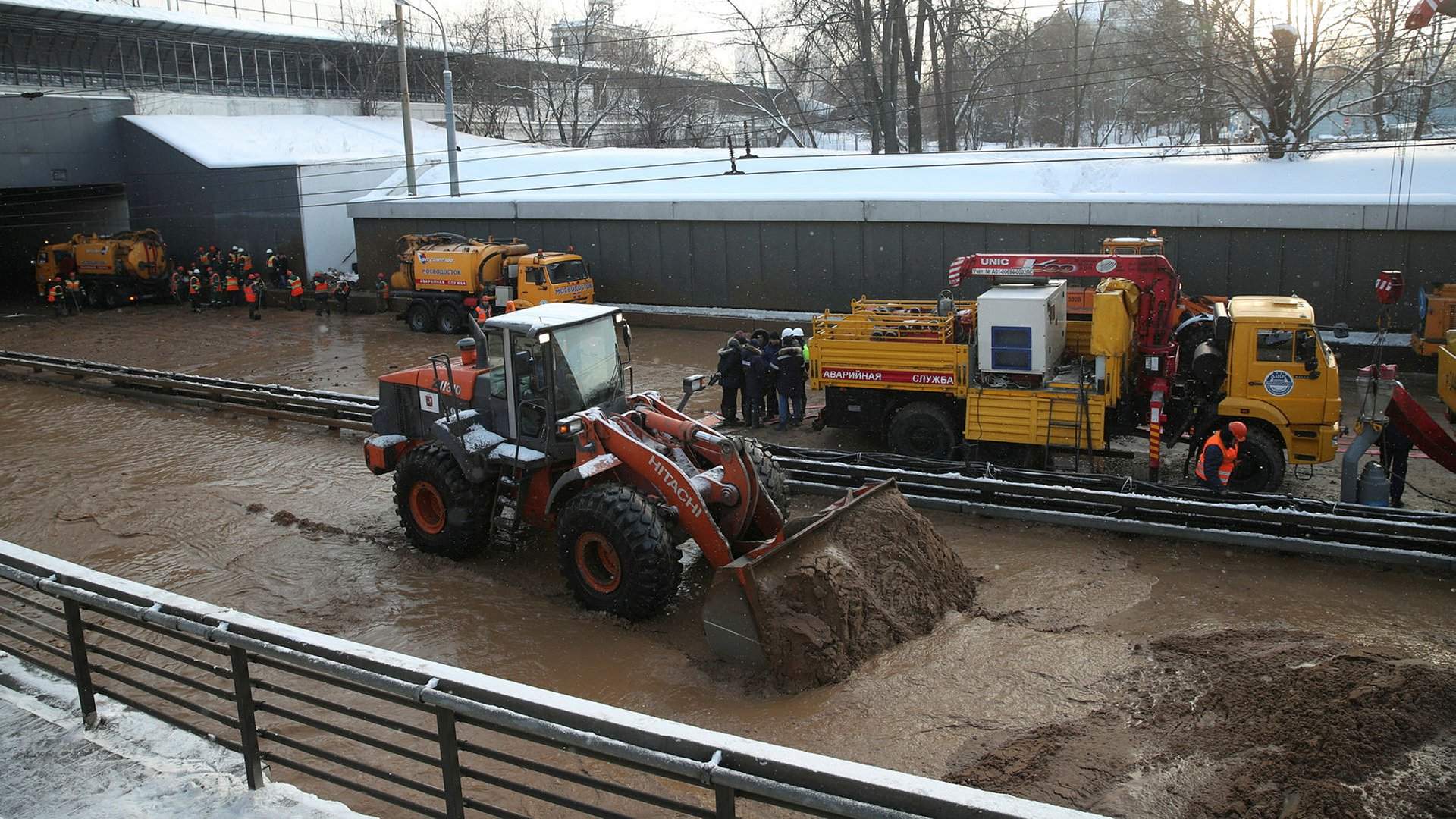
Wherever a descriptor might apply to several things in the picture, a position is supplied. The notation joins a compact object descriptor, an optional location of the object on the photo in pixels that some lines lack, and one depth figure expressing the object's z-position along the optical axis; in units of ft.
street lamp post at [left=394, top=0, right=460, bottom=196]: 89.51
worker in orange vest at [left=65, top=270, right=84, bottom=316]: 96.99
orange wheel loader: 25.72
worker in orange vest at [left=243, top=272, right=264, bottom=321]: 90.38
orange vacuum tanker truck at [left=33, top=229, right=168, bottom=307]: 97.91
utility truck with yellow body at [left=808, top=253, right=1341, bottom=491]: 35.37
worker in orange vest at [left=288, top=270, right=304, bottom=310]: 94.38
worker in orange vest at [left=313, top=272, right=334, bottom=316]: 91.15
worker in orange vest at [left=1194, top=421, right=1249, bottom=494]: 33.09
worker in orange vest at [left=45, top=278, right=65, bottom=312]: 96.53
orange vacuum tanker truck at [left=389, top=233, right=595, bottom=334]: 76.38
